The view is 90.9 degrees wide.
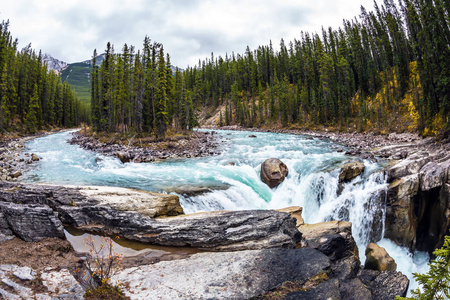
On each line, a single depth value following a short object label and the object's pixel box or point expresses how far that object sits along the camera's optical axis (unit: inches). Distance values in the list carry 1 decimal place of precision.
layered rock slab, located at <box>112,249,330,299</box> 213.8
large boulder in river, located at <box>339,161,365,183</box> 608.4
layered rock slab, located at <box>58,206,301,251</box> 319.4
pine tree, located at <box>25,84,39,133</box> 2053.4
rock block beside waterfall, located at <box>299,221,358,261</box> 319.0
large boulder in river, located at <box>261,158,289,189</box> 665.0
